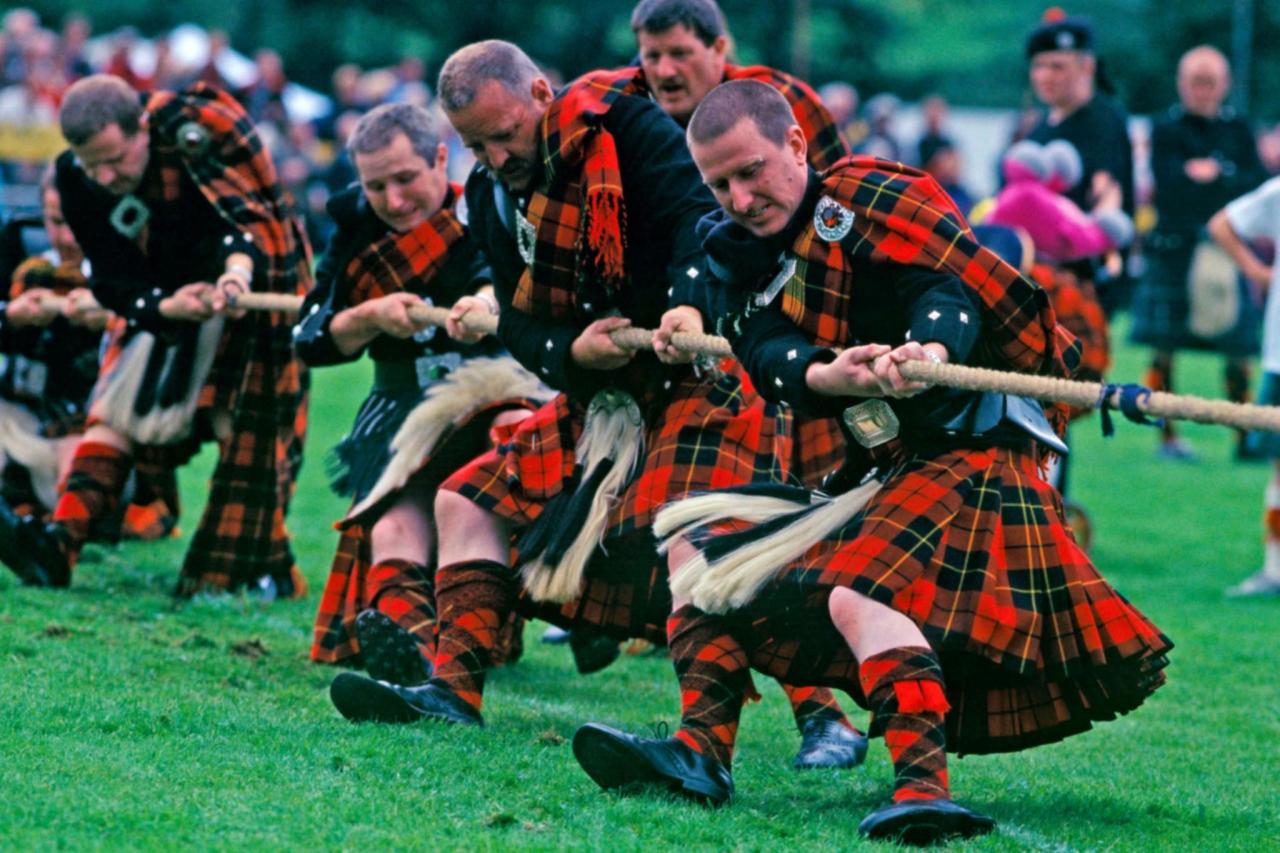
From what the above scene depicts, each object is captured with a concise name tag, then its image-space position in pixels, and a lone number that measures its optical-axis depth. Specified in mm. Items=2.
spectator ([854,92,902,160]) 37031
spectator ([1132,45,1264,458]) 21219
